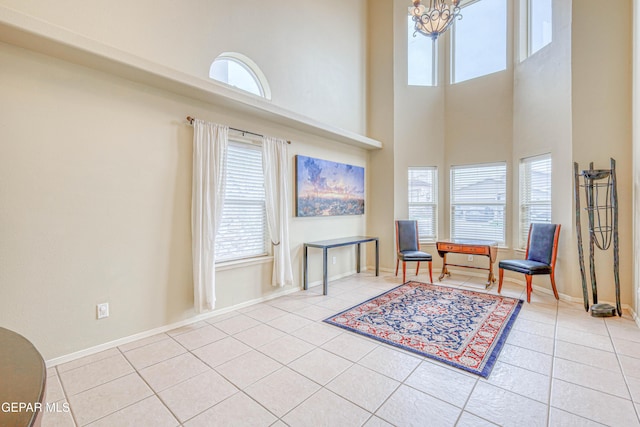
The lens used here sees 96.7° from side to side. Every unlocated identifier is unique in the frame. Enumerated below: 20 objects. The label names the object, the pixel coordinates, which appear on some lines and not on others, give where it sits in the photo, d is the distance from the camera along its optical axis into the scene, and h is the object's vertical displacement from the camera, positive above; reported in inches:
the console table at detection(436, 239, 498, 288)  177.2 -25.2
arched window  139.9 +70.8
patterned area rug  99.3 -49.5
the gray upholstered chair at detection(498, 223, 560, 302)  151.2 -26.5
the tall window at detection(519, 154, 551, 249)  173.6 +10.8
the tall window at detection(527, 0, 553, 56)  173.3 +118.7
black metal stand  129.6 -5.0
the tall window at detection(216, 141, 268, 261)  141.3 +1.1
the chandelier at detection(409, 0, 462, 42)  128.0 +87.6
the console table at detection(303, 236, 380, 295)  165.6 -21.1
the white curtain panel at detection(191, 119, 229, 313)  123.5 +1.5
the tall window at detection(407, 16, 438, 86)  228.8 +120.3
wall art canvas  174.6 +14.9
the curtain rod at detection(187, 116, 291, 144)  123.0 +39.6
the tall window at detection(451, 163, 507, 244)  205.2 +6.0
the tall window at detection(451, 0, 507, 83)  206.1 +127.2
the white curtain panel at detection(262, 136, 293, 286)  153.3 +4.4
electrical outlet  102.3 -35.9
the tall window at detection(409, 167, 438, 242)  227.6 +7.6
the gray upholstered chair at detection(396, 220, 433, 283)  205.0 -21.1
